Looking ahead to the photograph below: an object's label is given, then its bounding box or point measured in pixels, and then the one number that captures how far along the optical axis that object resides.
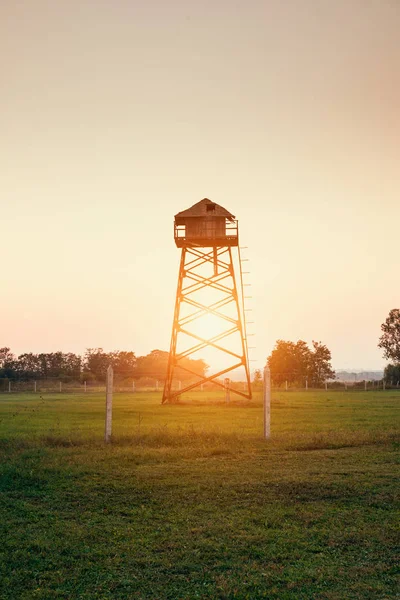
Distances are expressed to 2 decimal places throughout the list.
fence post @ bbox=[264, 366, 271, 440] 16.61
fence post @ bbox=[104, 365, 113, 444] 15.73
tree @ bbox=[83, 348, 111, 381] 94.43
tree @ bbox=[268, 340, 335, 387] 87.38
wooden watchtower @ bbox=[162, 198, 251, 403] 30.72
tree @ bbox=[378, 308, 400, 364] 110.69
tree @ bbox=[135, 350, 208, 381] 83.75
